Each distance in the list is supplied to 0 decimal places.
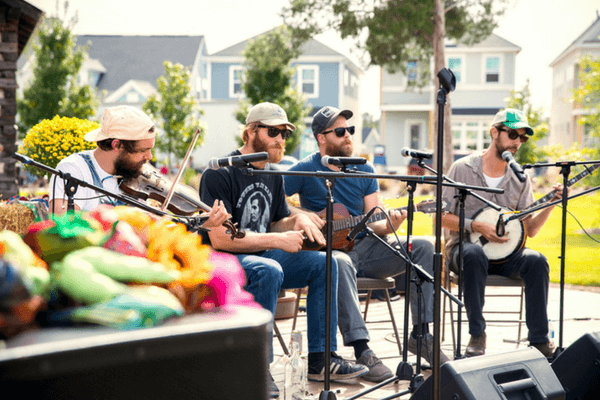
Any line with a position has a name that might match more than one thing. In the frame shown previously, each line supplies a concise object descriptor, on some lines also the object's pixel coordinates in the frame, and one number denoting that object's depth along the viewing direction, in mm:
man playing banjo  3646
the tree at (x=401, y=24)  8922
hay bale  4051
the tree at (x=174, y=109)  21391
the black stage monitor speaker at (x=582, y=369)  2410
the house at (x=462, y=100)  25641
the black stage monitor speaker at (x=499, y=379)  2057
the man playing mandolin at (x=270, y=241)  2949
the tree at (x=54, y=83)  17719
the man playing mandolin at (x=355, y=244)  3254
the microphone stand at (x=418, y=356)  2639
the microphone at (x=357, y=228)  2642
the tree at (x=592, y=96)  10156
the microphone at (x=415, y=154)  2693
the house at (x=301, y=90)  28500
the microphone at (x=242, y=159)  2312
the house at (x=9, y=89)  6715
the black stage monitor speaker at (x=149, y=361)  732
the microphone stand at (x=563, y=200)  3133
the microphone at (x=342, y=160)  2418
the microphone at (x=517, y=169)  2812
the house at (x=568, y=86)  28016
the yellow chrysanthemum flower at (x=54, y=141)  5586
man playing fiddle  3119
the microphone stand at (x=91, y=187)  2262
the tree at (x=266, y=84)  20734
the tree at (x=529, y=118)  15969
